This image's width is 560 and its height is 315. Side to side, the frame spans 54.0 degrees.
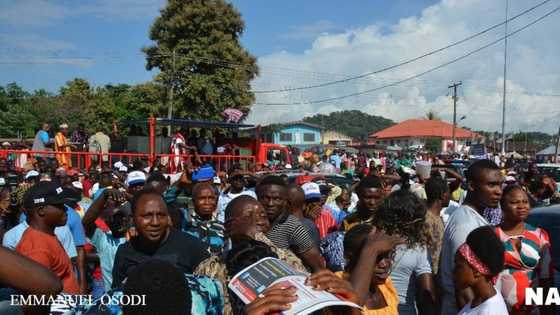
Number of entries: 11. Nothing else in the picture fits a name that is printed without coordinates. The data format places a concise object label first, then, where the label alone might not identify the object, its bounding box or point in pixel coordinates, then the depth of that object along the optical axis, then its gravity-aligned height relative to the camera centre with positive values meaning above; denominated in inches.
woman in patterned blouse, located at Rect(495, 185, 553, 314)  139.9 -30.1
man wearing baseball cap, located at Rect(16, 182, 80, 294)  143.5 -25.9
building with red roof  3366.1 +44.1
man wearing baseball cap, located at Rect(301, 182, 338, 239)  248.8 -33.6
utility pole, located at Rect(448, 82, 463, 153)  2006.0 +139.0
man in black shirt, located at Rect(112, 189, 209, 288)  135.0 -26.9
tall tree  1211.2 +183.9
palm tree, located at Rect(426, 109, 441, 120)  3846.0 +172.3
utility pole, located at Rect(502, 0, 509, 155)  1422.9 +84.1
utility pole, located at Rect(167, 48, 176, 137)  1155.6 +107.8
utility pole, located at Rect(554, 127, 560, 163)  1314.5 -20.4
